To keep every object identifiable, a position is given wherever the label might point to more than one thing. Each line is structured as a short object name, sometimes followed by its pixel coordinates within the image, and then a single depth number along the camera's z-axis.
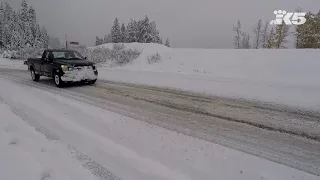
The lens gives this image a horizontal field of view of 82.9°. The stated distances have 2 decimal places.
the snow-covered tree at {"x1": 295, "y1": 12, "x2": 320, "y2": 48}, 29.73
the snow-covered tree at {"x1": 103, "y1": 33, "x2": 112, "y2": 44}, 71.11
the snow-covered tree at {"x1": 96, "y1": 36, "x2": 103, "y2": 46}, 71.21
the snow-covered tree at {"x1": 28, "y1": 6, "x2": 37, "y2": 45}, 45.51
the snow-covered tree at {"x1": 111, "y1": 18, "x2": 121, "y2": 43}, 53.57
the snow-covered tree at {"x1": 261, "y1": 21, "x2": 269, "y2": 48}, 47.03
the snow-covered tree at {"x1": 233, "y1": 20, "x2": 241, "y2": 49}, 50.27
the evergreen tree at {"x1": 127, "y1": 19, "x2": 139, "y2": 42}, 47.94
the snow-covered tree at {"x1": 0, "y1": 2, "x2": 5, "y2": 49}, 46.06
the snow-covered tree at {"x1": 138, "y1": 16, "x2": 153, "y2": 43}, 46.34
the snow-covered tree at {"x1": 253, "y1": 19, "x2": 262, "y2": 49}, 49.65
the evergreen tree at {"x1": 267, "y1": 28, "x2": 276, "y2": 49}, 37.00
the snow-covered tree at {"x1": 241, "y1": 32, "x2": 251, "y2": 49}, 55.33
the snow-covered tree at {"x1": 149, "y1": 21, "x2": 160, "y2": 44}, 46.99
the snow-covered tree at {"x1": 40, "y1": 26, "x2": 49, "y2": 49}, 47.14
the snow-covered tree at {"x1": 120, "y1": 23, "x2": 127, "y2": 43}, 54.14
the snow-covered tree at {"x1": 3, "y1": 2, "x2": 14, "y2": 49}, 45.34
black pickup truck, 8.08
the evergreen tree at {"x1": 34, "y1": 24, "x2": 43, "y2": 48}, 43.48
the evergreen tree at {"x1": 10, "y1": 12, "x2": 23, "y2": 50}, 39.59
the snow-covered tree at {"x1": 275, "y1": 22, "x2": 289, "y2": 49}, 36.01
